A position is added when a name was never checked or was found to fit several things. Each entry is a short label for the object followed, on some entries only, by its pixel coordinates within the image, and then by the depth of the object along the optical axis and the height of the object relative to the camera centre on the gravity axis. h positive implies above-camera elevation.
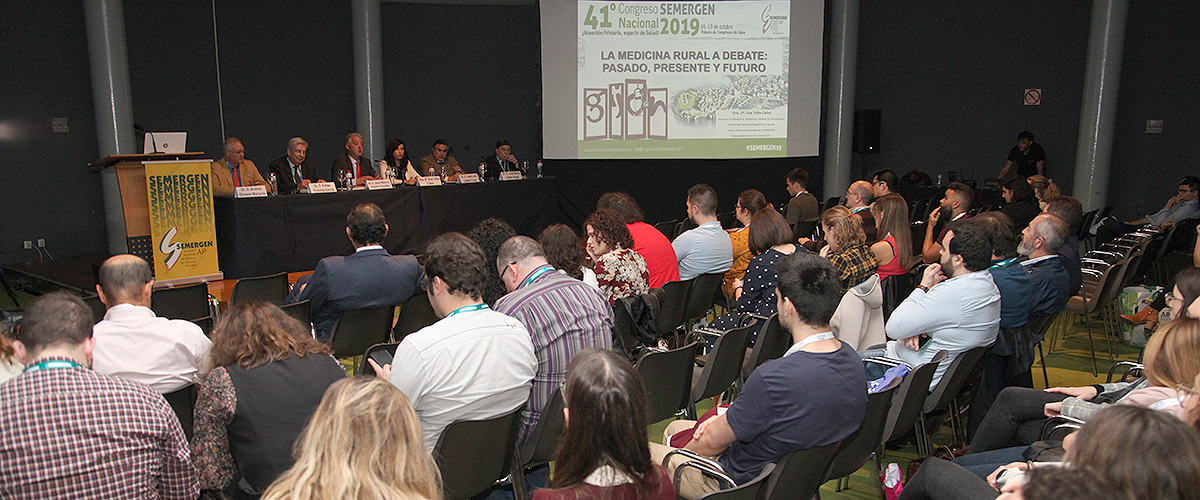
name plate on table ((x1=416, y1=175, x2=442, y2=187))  8.16 -0.54
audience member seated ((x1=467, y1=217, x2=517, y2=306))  3.82 -0.52
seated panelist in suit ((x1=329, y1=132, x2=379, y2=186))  8.02 -0.35
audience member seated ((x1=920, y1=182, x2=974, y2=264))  6.09 -0.63
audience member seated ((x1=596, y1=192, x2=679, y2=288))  4.81 -0.75
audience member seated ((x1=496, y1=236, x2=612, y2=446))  2.85 -0.71
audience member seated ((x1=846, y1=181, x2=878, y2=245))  6.42 -0.55
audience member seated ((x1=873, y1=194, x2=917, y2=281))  4.71 -0.68
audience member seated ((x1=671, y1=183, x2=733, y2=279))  5.13 -0.76
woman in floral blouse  4.11 -0.69
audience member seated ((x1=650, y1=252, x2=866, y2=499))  2.31 -0.79
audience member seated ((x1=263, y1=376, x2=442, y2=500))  1.53 -0.64
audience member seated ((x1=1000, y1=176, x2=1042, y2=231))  6.82 -0.64
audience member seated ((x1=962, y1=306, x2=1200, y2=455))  2.51 -1.01
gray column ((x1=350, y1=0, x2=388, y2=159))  9.62 +0.69
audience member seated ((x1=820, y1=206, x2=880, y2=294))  4.07 -0.63
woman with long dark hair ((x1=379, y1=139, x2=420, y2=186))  8.44 -0.38
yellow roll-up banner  6.09 -0.73
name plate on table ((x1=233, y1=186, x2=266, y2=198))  6.66 -0.54
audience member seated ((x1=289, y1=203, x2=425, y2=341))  4.07 -0.78
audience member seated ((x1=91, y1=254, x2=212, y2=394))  2.70 -0.74
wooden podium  6.09 -0.56
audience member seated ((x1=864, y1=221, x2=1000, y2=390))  3.38 -0.78
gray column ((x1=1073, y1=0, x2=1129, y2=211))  9.27 +0.35
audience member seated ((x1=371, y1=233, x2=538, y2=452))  2.42 -0.72
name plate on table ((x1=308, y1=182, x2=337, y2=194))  7.26 -0.56
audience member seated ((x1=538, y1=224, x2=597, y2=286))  3.74 -0.58
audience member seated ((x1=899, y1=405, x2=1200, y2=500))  1.53 -0.64
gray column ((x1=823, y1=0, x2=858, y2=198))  10.43 +0.48
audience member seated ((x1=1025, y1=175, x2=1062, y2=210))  7.28 -0.56
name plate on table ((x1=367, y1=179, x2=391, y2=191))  7.67 -0.55
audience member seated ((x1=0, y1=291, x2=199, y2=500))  1.86 -0.73
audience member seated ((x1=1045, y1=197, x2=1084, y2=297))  4.89 -0.73
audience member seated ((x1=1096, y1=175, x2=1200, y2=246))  7.88 -0.85
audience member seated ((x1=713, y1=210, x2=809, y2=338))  4.07 -0.73
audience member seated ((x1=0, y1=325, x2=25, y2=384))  2.48 -0.75
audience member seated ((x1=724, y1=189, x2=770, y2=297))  5.48 -0.76
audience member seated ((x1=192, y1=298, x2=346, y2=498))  2.23 -0.78
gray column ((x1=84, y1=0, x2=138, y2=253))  7.70 +0.51
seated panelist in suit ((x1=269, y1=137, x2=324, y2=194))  7.40 -0.39
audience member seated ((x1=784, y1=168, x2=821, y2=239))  7.35 -0.75
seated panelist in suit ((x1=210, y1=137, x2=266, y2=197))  6.99 -0.40
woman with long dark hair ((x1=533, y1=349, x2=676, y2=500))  1.69 -0.67
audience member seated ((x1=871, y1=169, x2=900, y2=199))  7.70 -0.53
